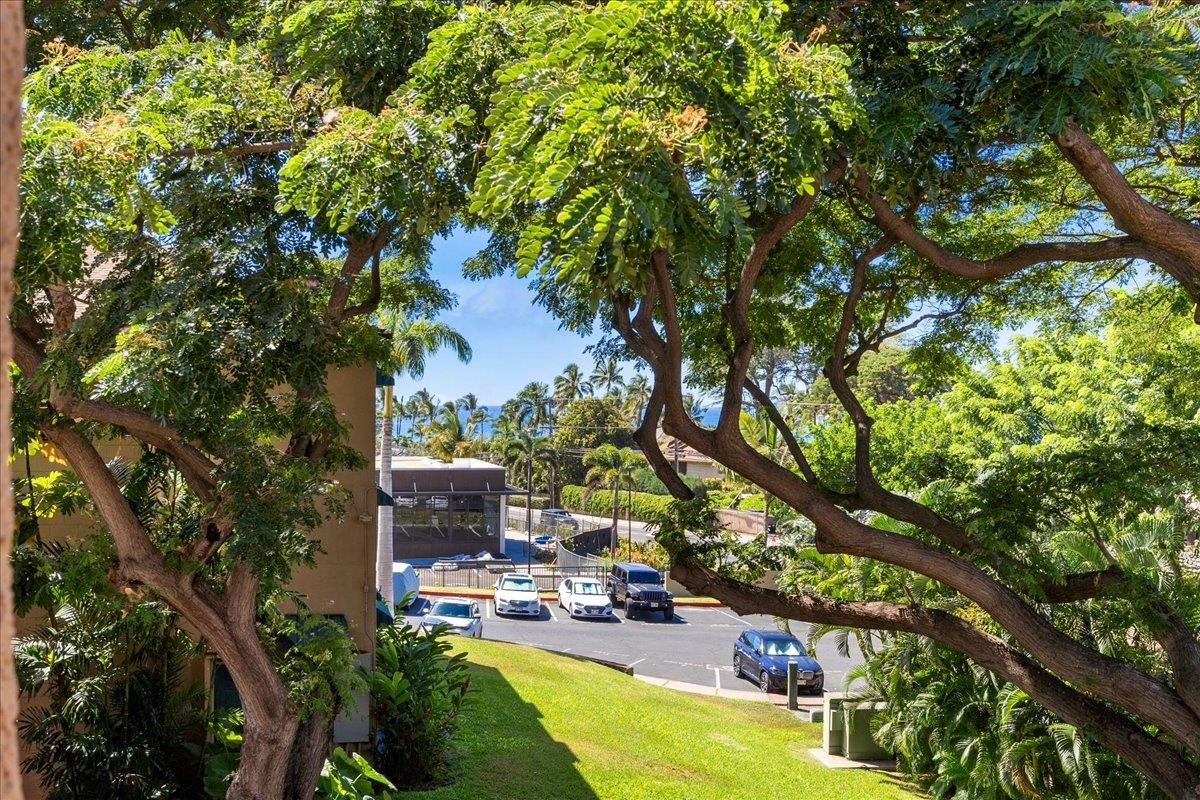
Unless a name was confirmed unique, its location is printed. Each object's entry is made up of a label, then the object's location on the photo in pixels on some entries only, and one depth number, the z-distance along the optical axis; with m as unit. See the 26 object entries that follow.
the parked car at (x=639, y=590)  31.06
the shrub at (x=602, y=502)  52.97
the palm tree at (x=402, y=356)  20.27
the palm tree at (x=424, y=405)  102.54
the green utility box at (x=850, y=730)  17.05
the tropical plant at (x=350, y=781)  9.40
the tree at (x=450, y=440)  64.19
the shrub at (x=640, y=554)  40.47
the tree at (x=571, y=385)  79.38
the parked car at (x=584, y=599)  30.09
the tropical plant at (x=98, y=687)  8.23
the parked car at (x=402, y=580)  25.16
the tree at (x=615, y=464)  47.53
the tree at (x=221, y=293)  6.66
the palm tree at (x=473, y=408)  70.40
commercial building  45.16
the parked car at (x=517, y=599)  29.48
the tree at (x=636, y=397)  66.75
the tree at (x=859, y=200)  5.81
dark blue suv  21.83
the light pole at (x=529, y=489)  37.74
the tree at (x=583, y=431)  64.69
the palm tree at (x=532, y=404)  74.56
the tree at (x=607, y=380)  74.98
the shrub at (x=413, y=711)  11.62
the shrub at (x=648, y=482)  53.06
